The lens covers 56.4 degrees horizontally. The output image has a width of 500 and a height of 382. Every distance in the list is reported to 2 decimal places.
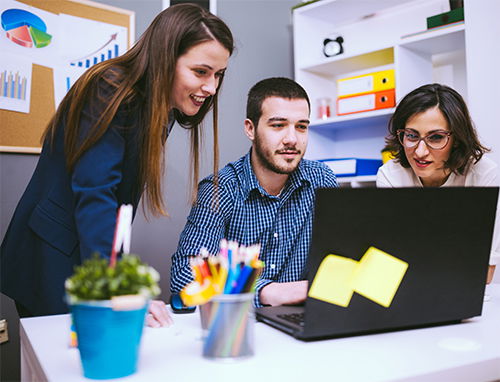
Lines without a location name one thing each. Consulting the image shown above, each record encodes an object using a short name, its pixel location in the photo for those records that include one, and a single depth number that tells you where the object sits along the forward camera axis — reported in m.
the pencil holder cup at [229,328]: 0.68
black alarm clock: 2.64
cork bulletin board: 1.83
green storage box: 2.10
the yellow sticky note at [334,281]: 0.75
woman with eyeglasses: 1.59
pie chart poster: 1.81
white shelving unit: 2.28
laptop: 0.76
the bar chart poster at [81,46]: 1.98
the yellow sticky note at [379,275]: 0.79
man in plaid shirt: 1.46
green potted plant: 0.60
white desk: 0.64
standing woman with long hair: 0.92
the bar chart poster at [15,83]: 1.81
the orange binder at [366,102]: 2.32
